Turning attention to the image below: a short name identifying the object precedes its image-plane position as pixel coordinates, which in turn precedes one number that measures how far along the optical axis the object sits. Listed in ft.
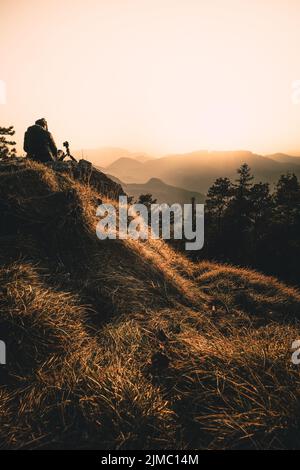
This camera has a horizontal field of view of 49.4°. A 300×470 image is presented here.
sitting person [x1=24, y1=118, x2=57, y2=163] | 36.91
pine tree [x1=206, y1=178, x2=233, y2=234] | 129.29
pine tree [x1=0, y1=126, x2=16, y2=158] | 92.43
